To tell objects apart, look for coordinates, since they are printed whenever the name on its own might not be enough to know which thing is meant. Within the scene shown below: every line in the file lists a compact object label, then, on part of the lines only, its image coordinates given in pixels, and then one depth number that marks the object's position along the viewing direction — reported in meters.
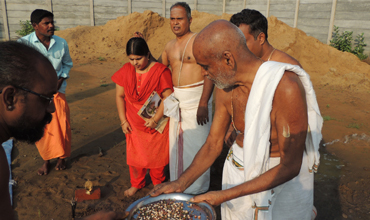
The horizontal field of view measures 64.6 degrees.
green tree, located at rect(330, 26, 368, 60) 12.01
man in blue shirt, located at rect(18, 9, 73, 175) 4.43
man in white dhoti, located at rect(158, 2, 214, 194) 4.06
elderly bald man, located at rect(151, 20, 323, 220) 1.92
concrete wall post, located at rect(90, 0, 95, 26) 14.90
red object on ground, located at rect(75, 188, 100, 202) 3.84
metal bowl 1.85
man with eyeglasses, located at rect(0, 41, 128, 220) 1.44
